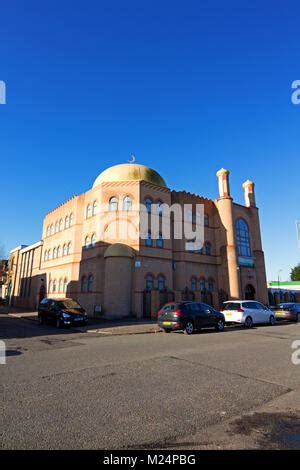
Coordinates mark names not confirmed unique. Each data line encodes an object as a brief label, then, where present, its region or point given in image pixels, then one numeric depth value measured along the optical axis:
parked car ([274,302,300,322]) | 21.62
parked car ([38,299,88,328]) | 17.08
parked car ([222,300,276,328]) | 17.09
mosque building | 23.86
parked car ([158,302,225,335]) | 14.07
